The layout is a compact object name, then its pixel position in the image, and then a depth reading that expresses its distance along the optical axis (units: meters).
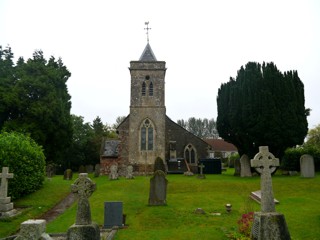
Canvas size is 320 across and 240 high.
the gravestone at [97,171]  32.44
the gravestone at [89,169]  39.73
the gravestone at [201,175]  26.04
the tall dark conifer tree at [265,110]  25.06
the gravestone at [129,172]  26.94
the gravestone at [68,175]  28.04
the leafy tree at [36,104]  26.22
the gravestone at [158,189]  14.64
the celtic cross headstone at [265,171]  8.12
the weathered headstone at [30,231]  6.02
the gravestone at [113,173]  26.56
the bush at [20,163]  16.05
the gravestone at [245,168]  25.16
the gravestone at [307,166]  21.41
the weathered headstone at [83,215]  7.16
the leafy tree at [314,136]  48.62
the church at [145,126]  33.72
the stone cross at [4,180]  13.40
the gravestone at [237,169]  27.47
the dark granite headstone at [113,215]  11.10
